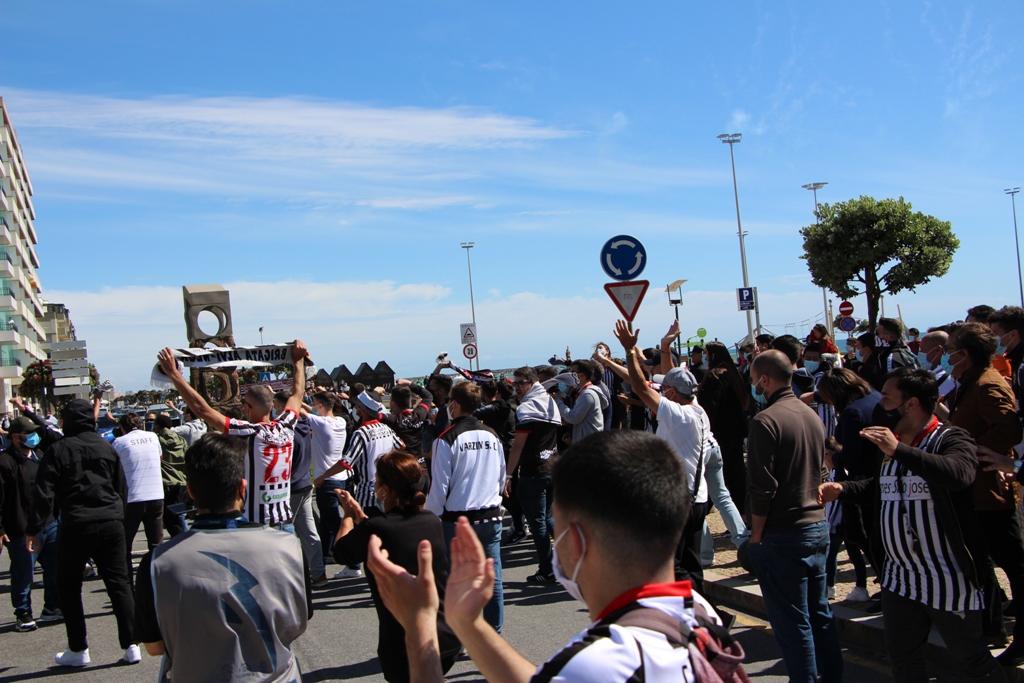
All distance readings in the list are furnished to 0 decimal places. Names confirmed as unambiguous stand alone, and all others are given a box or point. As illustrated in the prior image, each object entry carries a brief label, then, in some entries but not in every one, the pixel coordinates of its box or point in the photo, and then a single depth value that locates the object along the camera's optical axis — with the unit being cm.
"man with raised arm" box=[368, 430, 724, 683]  169
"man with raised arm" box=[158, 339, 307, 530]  597
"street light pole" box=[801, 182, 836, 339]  4549
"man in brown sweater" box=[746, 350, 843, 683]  450
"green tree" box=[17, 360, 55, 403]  5241
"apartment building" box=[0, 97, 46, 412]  6625
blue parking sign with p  2666
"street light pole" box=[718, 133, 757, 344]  4078
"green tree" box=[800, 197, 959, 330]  3155
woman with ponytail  389
